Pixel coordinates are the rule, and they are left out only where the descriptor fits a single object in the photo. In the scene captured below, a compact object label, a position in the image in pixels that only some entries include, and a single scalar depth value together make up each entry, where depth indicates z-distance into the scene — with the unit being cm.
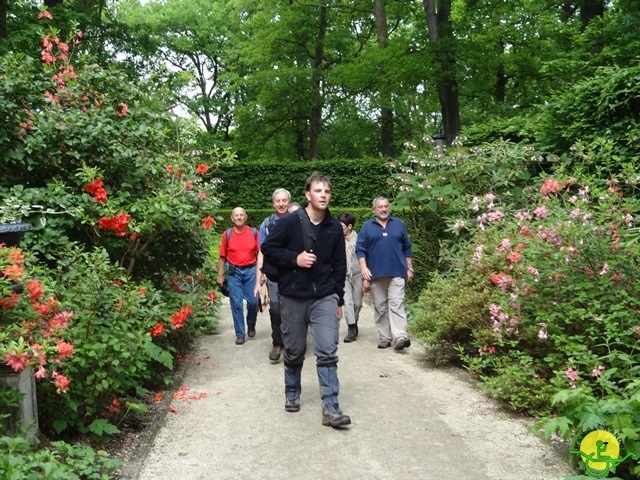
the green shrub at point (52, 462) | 337
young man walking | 540
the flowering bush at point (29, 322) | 362
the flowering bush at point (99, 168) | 605
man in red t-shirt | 859
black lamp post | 1457
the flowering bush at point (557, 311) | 468
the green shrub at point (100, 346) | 459
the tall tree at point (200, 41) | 4144
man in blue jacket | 805
